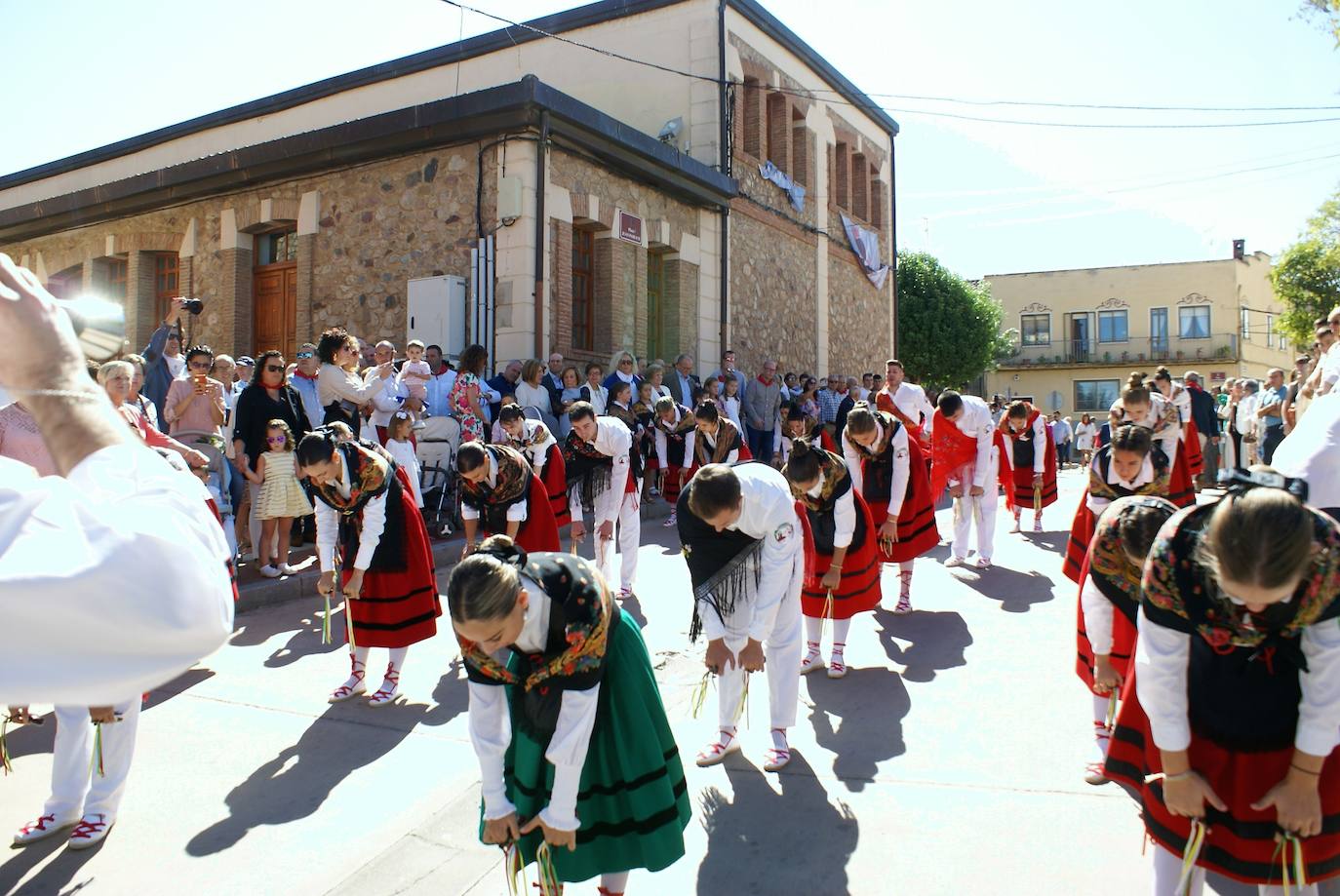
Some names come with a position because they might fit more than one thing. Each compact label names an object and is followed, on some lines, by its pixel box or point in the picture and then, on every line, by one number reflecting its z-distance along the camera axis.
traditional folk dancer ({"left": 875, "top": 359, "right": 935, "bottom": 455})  9.73
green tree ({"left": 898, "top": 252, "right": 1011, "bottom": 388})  30.97
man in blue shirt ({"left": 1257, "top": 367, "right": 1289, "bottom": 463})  11.76
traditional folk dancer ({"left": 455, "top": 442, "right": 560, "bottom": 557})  6.08
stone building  12.60
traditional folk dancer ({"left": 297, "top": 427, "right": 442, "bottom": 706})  5.19
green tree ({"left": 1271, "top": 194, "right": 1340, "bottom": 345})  26.14
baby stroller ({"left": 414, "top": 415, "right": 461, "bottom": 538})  9.69
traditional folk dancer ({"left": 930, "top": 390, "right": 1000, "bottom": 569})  8.55
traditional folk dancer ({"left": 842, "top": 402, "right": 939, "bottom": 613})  6.93
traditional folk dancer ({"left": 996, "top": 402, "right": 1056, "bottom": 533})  10.37
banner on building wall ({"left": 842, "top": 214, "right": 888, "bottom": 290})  21.99
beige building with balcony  43.19
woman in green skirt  2.72
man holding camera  8.01
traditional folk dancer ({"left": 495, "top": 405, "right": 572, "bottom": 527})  7.44
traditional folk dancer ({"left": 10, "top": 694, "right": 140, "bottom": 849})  3.65
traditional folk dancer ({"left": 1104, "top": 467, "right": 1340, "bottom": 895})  2.29
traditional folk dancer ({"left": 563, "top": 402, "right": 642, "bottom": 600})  7.67
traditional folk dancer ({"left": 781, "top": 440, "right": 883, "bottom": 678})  5.34
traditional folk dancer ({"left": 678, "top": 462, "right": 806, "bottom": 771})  4.10
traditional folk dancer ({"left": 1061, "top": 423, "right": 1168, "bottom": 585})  5.24
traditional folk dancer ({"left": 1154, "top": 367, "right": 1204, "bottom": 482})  10.07
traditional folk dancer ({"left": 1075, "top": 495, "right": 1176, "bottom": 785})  3.29
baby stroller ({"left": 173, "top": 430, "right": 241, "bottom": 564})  7.35
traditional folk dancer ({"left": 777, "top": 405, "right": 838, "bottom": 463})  11.11
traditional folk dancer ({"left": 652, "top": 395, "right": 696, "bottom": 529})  9.90
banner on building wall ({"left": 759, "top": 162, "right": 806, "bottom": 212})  18.20
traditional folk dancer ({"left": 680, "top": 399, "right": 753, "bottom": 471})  8.75
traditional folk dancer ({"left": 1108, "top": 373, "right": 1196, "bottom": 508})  7.29
